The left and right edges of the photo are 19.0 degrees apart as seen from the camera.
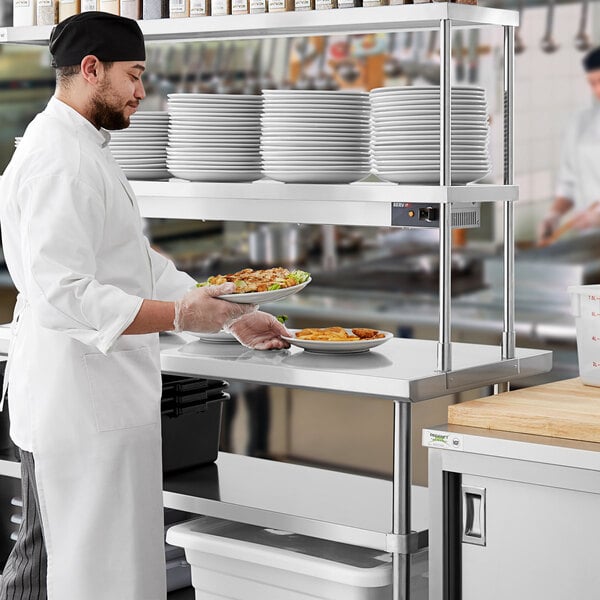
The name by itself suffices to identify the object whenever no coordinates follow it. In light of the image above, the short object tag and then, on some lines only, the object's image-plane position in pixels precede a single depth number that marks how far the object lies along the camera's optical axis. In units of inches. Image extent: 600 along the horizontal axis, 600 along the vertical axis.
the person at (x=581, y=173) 303.0
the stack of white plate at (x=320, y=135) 170.0
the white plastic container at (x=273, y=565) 163.5
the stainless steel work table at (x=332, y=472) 156.8
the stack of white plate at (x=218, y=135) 180.7
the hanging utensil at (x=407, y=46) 324.0
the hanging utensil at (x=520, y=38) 305.3
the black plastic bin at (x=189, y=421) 197.9
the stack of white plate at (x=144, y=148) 193.3
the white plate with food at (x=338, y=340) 172.3
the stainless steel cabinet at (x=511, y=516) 138.0
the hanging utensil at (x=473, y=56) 307.9
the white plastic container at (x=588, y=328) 158.5
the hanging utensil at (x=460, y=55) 309.9
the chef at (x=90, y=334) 148.5
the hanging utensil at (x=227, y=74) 353.7
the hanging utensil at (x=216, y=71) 354.7
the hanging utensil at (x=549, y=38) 301.3
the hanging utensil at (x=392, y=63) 326.2
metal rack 156.9
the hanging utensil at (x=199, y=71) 355.9
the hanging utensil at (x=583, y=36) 295.2
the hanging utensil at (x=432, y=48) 320.3
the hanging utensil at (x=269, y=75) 349.6
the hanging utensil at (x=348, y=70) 333.0
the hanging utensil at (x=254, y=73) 350.8
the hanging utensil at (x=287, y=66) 346.4
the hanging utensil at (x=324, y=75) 337.1
